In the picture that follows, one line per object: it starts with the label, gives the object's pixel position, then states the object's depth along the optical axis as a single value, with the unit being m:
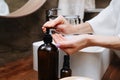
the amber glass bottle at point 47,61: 0.72
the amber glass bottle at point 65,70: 0.77
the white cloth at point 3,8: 0.92
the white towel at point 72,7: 1.31
